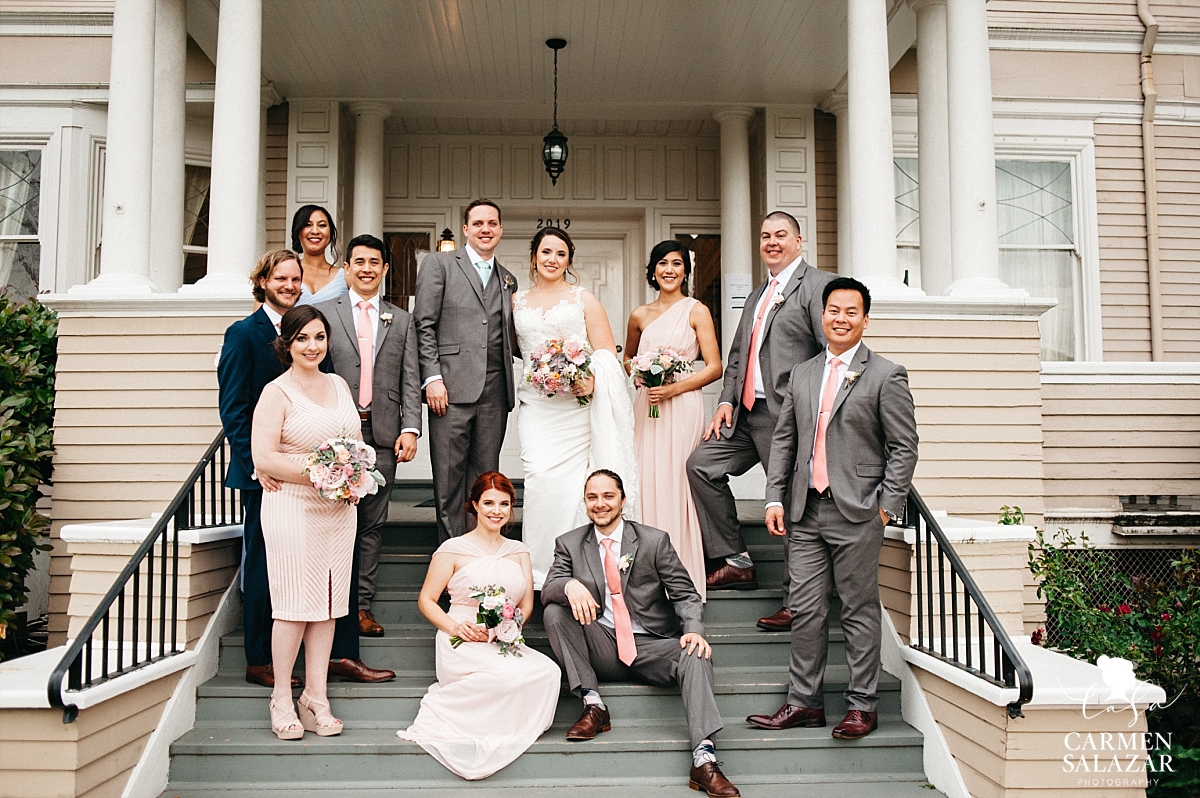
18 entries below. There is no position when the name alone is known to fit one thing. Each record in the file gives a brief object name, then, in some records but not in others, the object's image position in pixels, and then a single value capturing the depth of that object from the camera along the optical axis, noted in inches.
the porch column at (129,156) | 233.6
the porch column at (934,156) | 265.3
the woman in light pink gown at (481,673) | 150.5
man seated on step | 157.9
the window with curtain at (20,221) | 317.7
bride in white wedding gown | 182.7
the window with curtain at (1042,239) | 335.0
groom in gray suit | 179.9
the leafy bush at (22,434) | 206.2
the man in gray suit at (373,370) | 175.6
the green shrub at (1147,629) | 185.3
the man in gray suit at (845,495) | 151.3
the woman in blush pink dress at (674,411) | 188.9
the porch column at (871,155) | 232.5
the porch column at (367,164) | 325.7
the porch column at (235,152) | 228.7
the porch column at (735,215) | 327.6
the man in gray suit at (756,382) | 179.3
